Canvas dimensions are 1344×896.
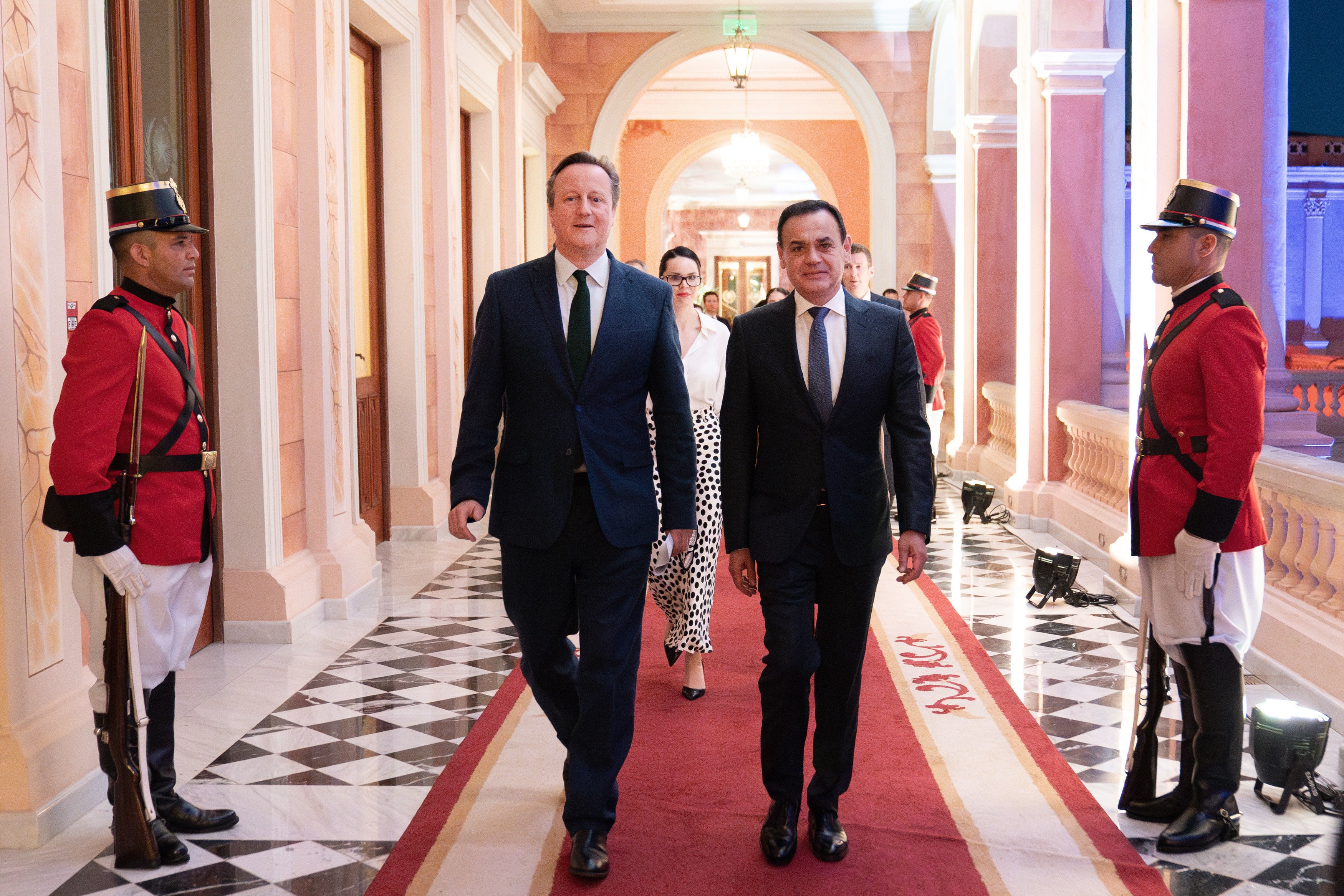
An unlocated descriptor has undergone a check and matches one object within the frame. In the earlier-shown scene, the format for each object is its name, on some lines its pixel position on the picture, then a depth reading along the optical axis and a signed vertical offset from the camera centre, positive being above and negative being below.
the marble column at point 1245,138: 6.22 +1.02
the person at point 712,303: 14.25 +0.55
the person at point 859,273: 6.67 +0.40
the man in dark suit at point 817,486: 3.28 -0.36
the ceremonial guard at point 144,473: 3.21 -0.30
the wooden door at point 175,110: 4.98 +1.08
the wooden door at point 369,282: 8.62 +0.51
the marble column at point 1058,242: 9.39 +0.78
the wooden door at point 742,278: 38.53 +2.22
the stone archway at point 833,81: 16.17 +3.27
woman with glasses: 4.95 -0.54
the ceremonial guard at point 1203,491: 3.34 -0.40
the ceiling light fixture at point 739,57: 14.36 +3.32
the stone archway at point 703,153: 22.50 +3.41
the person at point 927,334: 9.74 +0.11
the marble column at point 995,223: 12.11 +1.19
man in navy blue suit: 3.24 -0.27
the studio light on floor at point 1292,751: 3.78 -1.22
